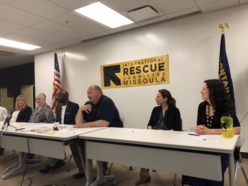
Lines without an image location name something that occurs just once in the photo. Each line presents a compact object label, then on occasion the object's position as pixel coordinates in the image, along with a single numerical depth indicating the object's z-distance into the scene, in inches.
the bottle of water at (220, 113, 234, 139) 63.3
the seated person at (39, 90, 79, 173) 117.0
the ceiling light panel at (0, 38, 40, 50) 182.3
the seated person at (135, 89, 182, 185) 101.6
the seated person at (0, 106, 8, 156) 170.4
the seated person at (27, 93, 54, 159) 136.2
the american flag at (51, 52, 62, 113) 205.8
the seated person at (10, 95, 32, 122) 151.2
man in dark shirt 101.8
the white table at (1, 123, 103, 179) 82.3
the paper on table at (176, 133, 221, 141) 63.0
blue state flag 122.5
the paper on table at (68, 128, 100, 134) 89.3
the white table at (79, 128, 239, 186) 55.7
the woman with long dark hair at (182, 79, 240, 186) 71.1
